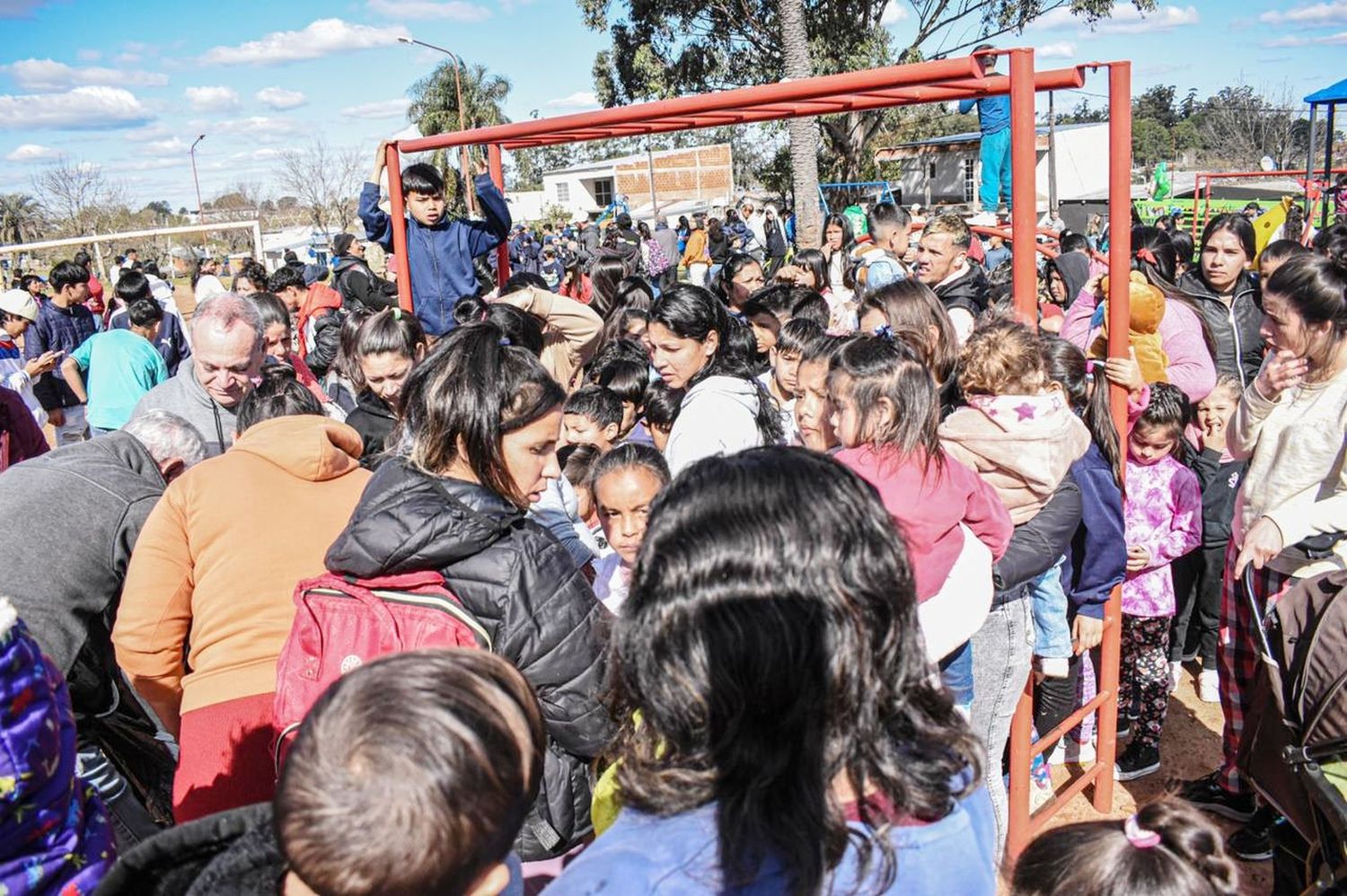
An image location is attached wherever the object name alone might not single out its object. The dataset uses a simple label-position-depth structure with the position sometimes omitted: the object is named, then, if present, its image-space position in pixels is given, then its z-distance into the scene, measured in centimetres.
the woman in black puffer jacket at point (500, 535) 178
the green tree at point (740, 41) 2489
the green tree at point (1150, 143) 5904
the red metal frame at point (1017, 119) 263
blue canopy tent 1322
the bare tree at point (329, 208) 4578
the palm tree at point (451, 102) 4731
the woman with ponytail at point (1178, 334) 396
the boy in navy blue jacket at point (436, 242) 470
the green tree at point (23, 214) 3372
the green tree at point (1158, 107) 7432
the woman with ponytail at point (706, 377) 305
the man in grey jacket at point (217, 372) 354
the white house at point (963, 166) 3147
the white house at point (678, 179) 4016
